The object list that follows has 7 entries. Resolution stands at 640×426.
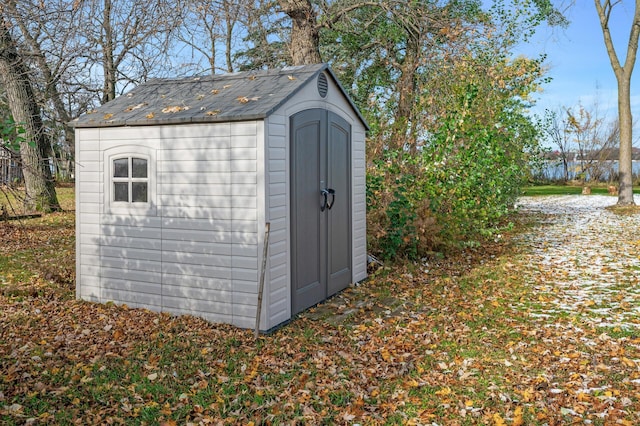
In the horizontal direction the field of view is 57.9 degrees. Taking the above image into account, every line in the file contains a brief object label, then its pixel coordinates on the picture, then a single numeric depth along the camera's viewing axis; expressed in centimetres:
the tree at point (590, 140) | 2907
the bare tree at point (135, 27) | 659
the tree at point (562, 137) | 3028
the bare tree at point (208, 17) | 724
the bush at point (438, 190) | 895
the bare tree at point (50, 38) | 604
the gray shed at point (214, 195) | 552
